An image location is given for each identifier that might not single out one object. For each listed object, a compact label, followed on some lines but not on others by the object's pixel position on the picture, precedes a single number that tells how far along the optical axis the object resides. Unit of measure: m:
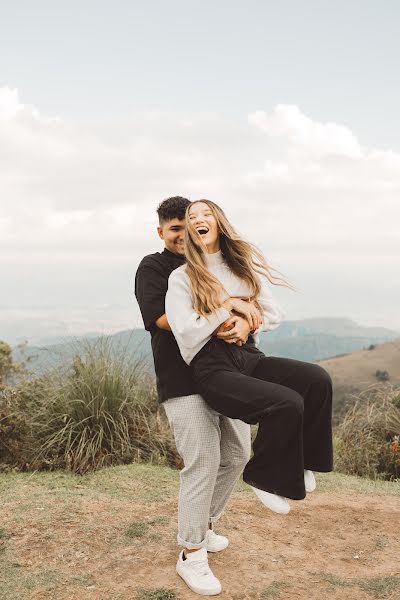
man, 3.29
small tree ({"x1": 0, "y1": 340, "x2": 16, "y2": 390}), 13.04
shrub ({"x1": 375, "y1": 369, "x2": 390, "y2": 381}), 56.61
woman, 3.03
